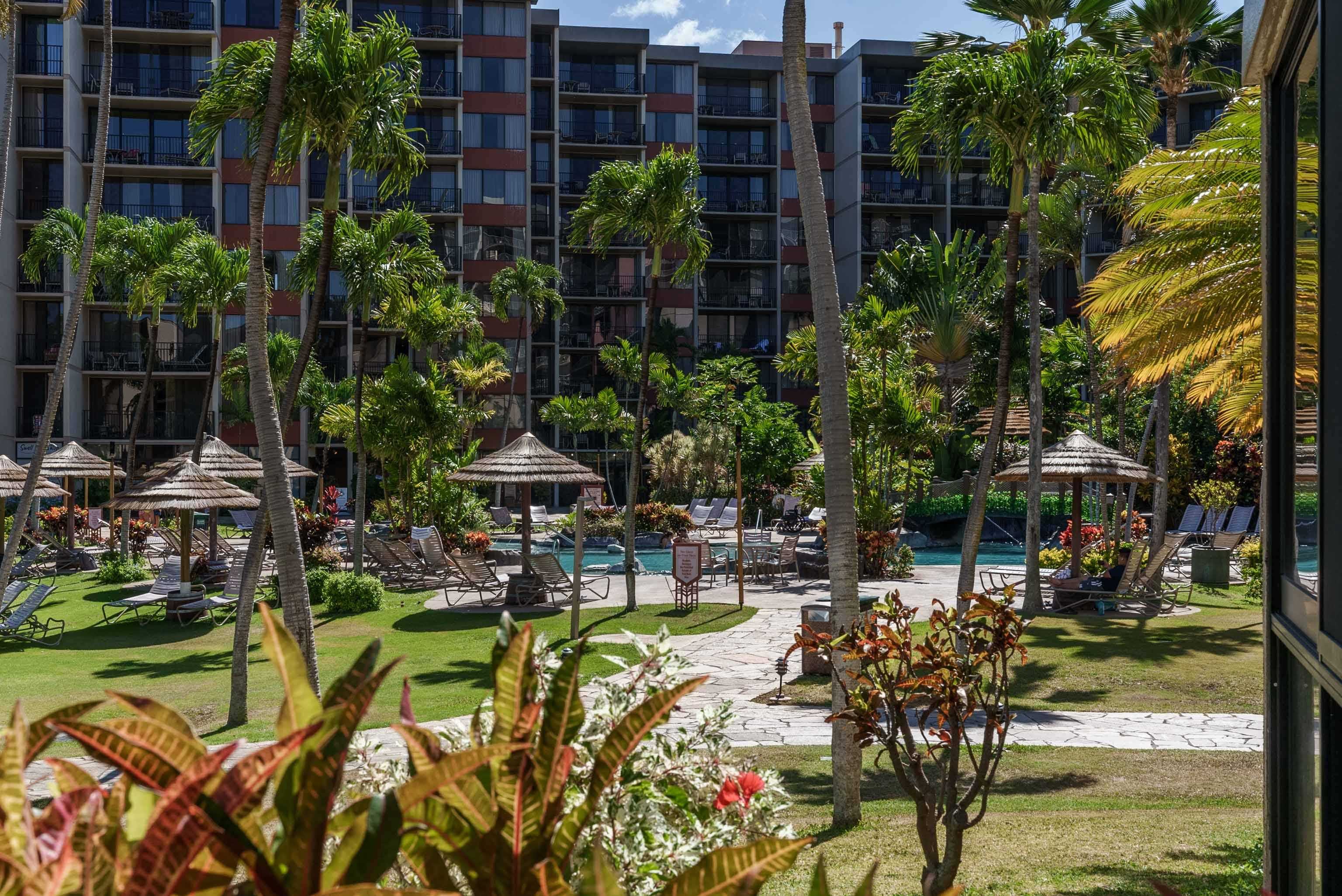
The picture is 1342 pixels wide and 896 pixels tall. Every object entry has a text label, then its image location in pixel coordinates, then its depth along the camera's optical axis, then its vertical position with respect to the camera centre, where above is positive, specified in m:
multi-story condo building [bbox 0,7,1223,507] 40.34 +10.62
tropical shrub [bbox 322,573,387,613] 17.25 -2.23
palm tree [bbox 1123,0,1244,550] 18.53 +6.72
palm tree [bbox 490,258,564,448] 41.59 +5.84
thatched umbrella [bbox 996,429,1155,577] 16.62 -0.25
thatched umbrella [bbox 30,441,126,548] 23.27 -0.41
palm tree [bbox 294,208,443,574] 20.55 +3.47
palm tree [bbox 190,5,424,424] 10.51 +3.33
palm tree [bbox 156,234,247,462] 23.08 +3.48
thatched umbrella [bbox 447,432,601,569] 17.52 -0.33
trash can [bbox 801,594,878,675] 11.30 -1.72
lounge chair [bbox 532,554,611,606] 16.88 -1.88
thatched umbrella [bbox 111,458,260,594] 15.91 -0.69
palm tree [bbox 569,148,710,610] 17.00 +3.64
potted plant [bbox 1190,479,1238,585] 18.80 -1.88
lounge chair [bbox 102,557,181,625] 16.64 -2.24
